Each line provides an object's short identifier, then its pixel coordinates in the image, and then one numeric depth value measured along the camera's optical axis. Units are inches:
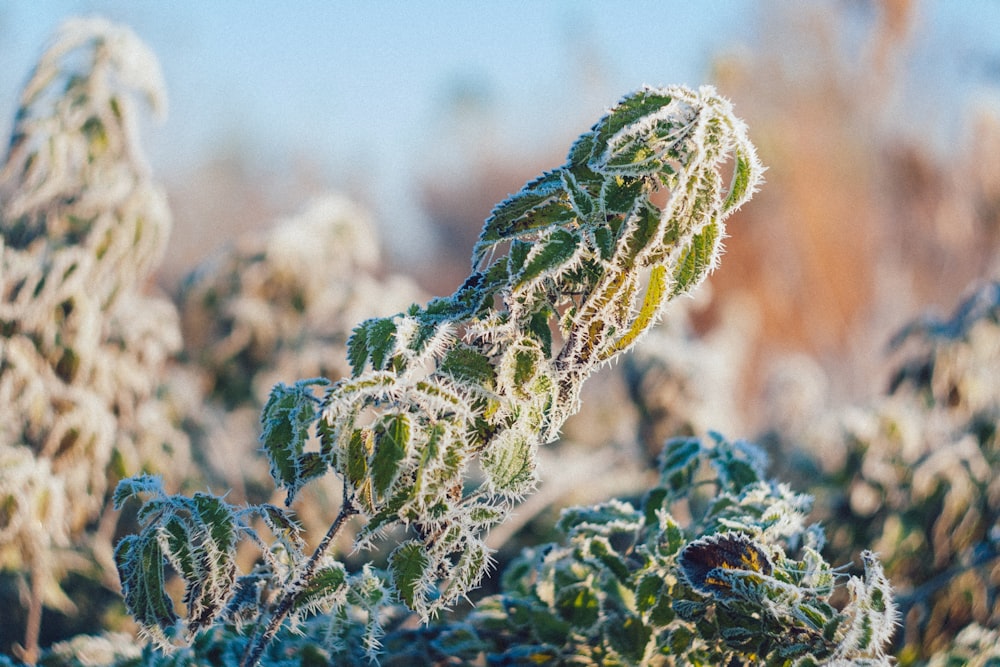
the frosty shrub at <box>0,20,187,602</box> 64.2
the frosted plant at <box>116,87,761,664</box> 30.0
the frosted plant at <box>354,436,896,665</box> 32.1
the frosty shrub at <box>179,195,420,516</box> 97.0
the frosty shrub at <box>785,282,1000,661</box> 61.9
